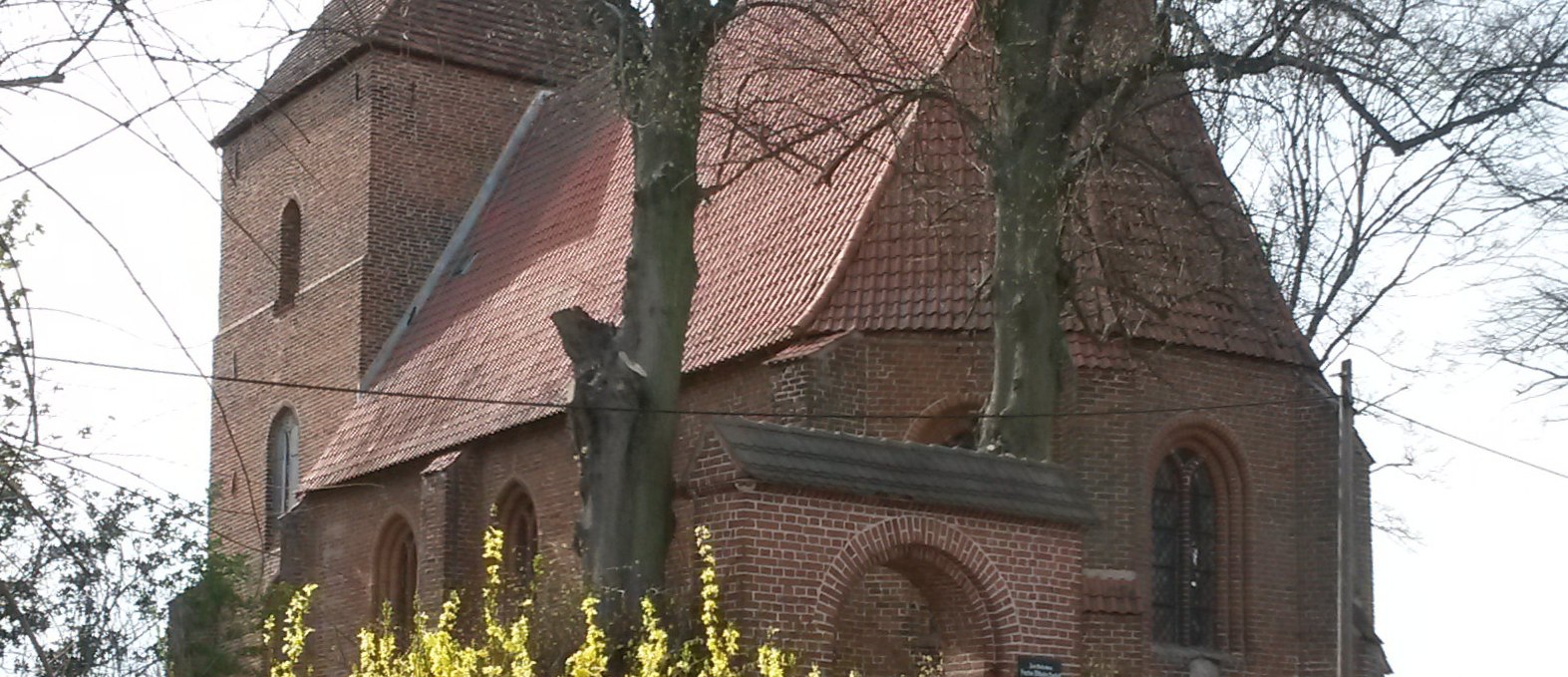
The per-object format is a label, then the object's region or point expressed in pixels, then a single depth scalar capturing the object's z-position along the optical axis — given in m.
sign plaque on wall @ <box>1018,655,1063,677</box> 13.18
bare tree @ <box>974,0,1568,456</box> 15.17
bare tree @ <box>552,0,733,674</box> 14.05
